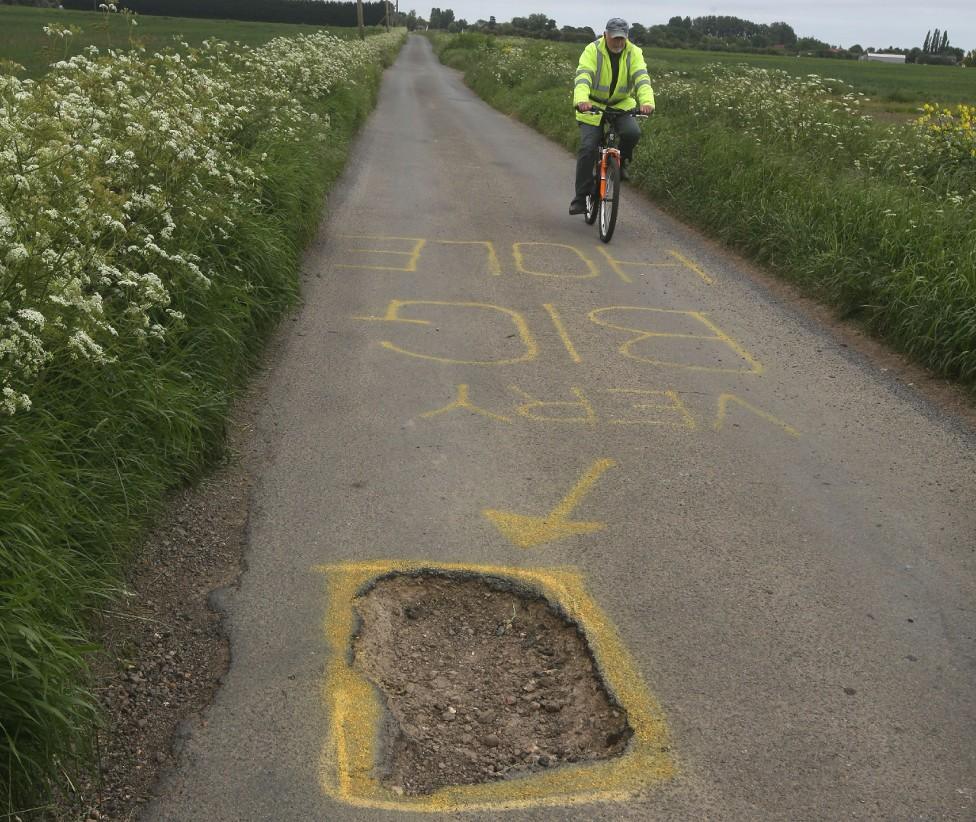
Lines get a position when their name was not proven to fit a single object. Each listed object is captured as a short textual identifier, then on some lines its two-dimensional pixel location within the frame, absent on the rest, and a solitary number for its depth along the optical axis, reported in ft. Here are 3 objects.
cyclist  35.55
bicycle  35.74
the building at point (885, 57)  319.31
